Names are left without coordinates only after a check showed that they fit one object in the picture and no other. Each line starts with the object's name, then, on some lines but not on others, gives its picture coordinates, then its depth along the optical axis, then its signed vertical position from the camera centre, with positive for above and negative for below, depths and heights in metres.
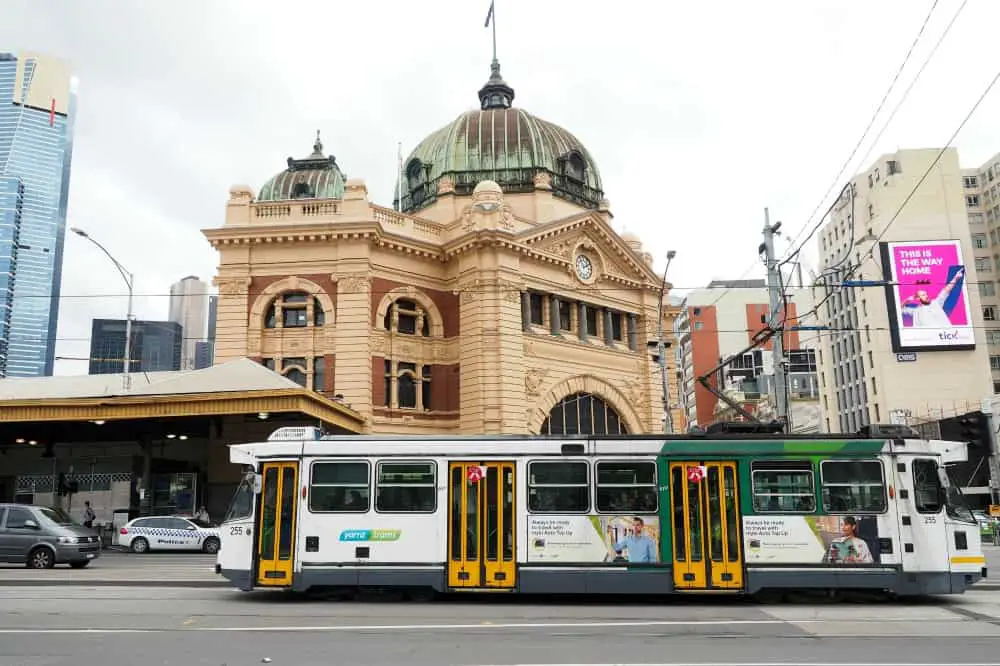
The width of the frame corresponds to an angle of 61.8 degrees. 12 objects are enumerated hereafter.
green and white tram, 14.59 -0.25
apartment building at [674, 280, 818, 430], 100.62 +18.77
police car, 29.59 -1.00
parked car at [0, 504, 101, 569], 21.00 -0.78
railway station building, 38.62 +9.60
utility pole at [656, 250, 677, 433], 34.32 +5.23
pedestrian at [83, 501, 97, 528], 33.38 -0.29
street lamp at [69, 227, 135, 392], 30.98 +6.82
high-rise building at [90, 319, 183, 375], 110.56 +24.30
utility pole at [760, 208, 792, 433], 19.66 +4.36
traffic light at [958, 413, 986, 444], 20.97 +1.63
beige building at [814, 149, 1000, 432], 74.19 +16.61
